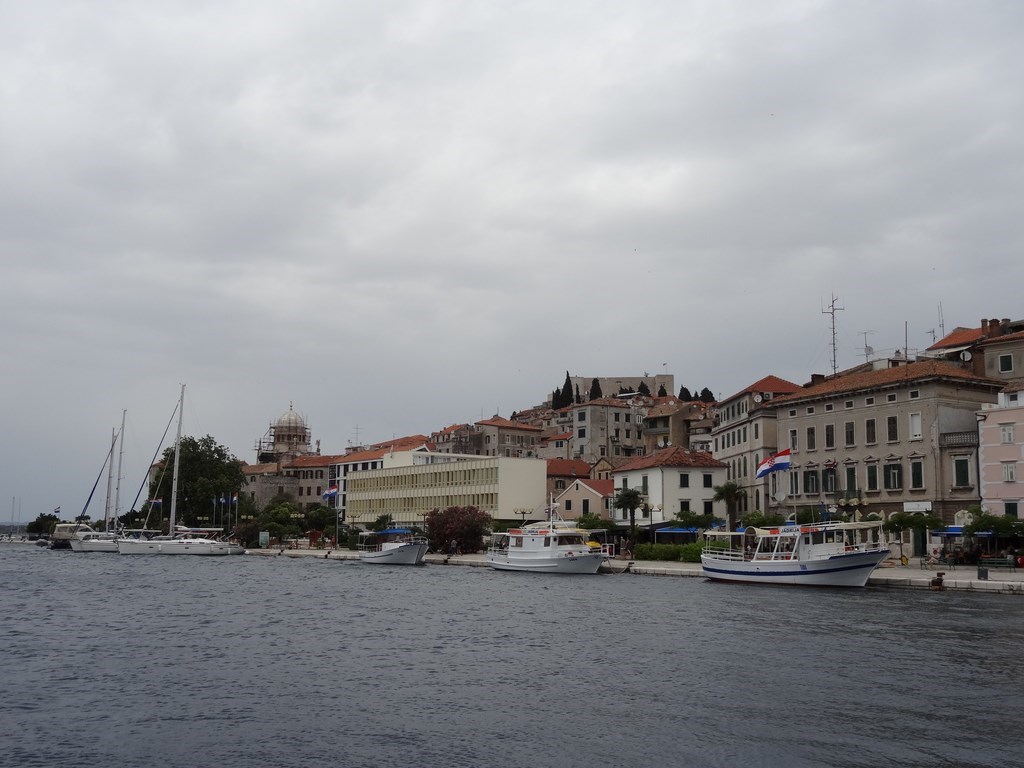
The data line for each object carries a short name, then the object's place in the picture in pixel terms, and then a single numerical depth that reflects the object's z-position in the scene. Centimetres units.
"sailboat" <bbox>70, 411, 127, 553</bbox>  12600
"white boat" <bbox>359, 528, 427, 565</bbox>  9012
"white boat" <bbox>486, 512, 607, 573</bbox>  7275
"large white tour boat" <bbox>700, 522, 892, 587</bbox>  5403
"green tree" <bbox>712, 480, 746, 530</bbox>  8062
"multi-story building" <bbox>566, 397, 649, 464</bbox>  13788
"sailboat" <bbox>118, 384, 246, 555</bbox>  11288
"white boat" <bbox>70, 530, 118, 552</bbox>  12588
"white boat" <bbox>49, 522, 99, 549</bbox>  14112
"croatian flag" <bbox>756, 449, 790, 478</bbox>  6147
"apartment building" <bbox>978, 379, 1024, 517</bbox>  6199
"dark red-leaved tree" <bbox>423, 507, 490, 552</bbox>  10206
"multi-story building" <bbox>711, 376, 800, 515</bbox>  8400
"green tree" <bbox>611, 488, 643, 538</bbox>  8488
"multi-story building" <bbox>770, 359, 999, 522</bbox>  6625
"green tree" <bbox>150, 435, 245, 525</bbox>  13988
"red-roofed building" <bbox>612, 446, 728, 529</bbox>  9188
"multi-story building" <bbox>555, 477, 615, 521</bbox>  10250
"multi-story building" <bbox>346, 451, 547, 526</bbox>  11381
